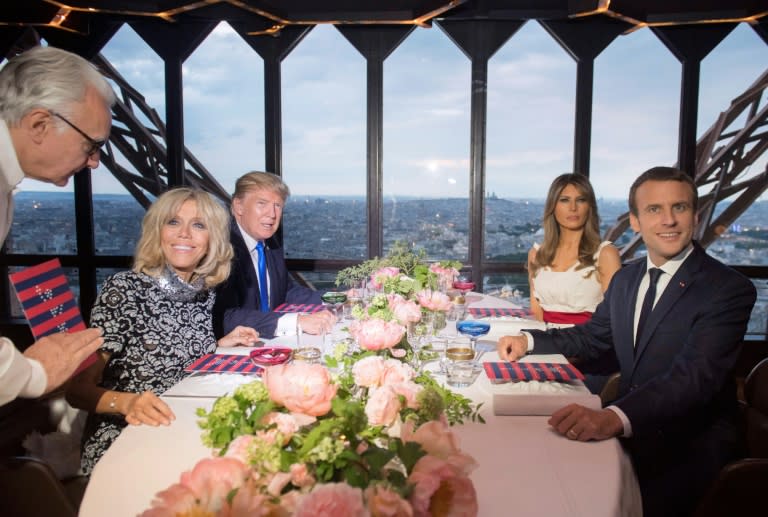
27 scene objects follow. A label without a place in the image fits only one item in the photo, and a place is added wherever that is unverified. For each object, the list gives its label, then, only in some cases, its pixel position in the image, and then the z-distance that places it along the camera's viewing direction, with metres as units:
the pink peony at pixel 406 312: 1.85
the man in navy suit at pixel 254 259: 2.66
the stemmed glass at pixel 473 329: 2.12
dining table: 1.05
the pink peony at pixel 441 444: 0.74
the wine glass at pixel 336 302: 2.39
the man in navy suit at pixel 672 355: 1.53
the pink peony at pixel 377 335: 1.48
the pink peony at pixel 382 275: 2.55
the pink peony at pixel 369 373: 0.98
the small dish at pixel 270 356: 1.78
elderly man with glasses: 1.41
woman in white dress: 3.09
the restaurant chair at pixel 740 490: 1.31
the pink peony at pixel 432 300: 2.20
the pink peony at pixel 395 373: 0.94
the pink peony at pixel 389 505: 0.63
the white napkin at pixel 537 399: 1.46
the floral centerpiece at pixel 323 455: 0.64
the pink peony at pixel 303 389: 0.79
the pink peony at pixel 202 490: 0.64
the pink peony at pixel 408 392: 0.88
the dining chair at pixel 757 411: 1.82
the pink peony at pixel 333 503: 0.61
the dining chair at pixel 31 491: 1.36
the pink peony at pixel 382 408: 0.83
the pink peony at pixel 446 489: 0.69
